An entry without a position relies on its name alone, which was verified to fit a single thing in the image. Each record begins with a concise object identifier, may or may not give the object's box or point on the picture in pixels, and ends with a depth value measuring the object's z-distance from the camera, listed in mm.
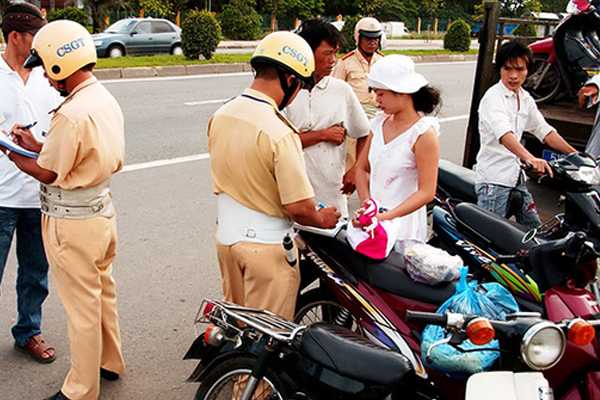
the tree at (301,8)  40062
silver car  18281
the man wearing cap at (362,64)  5492
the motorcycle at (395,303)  2246
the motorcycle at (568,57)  6574
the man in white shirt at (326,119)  3705
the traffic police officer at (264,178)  2580
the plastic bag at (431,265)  2650
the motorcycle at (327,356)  1911
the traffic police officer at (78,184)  2762
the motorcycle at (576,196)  2795
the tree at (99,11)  27095
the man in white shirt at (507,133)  3938
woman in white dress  2973
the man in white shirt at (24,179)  3213
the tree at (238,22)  29359
